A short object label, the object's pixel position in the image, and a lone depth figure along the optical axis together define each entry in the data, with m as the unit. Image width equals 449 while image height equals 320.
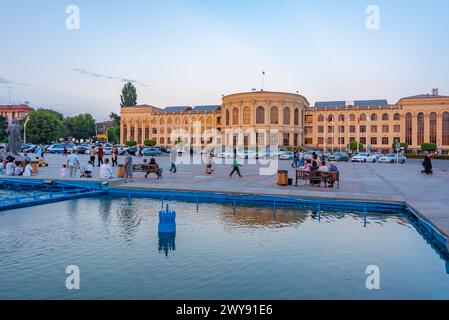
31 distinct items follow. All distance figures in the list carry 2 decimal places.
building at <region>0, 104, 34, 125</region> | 140.12
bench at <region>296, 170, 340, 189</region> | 18.59
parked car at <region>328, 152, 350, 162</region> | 51.94
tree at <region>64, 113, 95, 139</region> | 136.62
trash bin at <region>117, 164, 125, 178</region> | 22.14
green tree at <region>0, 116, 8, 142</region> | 95.00
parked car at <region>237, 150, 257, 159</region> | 53.78
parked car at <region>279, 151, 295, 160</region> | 56.53
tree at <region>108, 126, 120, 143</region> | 129.88
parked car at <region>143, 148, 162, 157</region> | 58.82
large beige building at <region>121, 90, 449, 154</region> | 84.06
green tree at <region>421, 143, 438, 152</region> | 80.44
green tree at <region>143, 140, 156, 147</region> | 102.21
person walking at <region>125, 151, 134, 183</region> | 21.35
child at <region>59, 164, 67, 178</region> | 21.87
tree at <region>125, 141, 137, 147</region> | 102.86
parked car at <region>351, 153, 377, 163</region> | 52.00
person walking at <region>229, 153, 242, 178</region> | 23.14
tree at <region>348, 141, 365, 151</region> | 85.06
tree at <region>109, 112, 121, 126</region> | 131.20
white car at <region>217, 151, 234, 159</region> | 55.22
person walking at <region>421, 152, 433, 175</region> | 28.35
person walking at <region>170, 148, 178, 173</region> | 26.53
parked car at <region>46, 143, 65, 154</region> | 62.70
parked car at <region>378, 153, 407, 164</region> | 49.59
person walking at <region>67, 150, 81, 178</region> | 21.94
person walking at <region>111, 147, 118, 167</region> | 31.76
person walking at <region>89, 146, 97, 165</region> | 27.33
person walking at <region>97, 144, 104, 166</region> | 28.19
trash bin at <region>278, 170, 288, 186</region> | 19.50
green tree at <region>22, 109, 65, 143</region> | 94.31
